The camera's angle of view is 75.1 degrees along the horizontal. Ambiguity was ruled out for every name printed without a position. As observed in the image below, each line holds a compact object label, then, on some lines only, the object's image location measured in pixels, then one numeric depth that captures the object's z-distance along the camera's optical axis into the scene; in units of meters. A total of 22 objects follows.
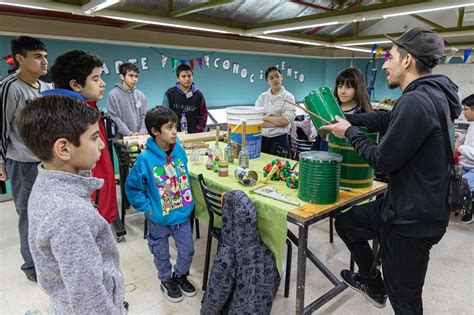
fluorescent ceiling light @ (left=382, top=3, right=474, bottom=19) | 2.99
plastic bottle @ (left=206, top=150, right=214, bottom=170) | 2.38
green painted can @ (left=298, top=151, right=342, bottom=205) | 1.65
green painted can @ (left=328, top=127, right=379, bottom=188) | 1.87
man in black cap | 1.34
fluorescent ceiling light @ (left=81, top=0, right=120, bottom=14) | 2.84
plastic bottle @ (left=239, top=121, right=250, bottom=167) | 2.34
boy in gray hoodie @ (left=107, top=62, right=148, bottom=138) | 3.48
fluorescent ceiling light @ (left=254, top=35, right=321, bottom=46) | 5.29
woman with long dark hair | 2.38
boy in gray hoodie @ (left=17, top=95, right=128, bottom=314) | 0.89
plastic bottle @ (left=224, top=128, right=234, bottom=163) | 2.48
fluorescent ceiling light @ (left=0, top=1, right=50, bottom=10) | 2.76
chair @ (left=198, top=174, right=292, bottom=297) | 2.02
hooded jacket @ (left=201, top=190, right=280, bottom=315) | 1.74
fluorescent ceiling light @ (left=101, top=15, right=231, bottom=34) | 3.53
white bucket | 2.46
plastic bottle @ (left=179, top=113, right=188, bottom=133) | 3.73
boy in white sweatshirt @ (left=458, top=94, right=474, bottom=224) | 3.43
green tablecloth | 1.70
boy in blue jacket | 2.01
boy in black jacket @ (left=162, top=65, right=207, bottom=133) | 3.70
